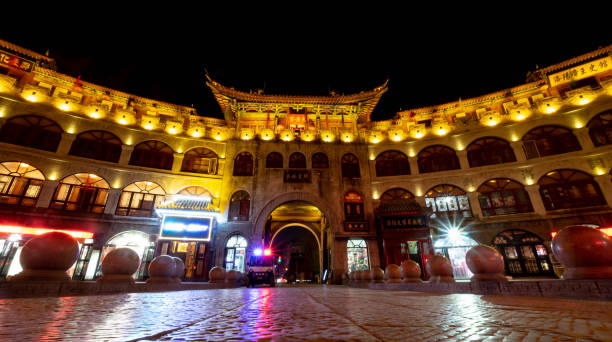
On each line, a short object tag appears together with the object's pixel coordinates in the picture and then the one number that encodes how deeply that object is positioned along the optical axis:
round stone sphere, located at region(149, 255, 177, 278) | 8.06
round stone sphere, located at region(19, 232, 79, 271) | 5.22
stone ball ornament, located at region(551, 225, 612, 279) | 4.10
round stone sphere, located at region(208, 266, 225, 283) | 11.65
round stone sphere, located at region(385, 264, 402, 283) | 9.56
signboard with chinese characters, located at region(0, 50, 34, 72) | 17.14
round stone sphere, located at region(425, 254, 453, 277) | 7.20
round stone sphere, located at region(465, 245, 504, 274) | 5.43
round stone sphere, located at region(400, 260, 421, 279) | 8.55
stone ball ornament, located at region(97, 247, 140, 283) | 6.58
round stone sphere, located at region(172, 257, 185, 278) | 8.70
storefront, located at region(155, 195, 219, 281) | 16.36
